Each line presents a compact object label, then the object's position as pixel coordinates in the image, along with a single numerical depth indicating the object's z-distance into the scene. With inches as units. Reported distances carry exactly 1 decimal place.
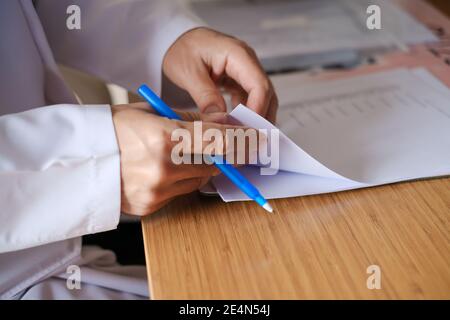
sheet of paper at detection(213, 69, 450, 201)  21.8
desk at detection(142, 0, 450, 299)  17.6
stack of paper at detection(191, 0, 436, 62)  37.0
